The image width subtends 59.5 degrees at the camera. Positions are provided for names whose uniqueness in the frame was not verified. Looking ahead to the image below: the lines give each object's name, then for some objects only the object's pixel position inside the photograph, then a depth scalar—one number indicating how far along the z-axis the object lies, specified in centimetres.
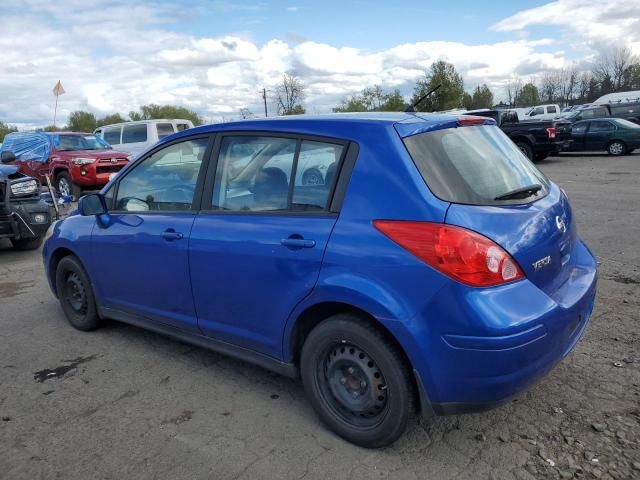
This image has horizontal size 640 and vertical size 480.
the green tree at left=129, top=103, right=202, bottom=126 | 7281
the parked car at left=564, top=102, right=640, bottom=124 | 2616
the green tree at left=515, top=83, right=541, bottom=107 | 8281
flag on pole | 1658
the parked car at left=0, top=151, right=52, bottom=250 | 761
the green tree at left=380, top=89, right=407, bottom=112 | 6104
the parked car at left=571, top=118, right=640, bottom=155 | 1991
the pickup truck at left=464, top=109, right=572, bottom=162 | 1859
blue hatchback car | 255
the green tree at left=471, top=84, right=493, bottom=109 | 7662
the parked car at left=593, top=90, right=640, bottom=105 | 3842
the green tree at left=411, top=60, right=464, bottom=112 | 5734
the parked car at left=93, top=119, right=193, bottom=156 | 1606
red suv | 1314
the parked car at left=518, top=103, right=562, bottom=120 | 4031
